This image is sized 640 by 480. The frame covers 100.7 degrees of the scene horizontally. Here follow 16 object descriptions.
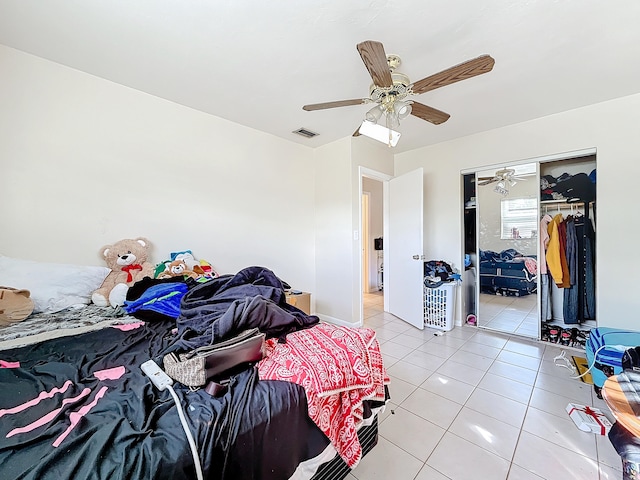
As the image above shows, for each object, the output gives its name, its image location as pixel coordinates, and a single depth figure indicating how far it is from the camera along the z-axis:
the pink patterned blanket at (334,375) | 1.10
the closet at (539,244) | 3.06
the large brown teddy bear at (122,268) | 2.05
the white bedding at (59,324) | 1.40
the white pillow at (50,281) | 1.75
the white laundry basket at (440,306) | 3.44
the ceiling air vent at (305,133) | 3.28
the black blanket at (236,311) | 1.25
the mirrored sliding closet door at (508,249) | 3.29
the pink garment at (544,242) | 3.22
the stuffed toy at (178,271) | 2.36
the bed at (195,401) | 0.71
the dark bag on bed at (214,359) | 1.01
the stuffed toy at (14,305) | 1.56
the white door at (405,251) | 3.50
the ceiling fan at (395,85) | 1.51
